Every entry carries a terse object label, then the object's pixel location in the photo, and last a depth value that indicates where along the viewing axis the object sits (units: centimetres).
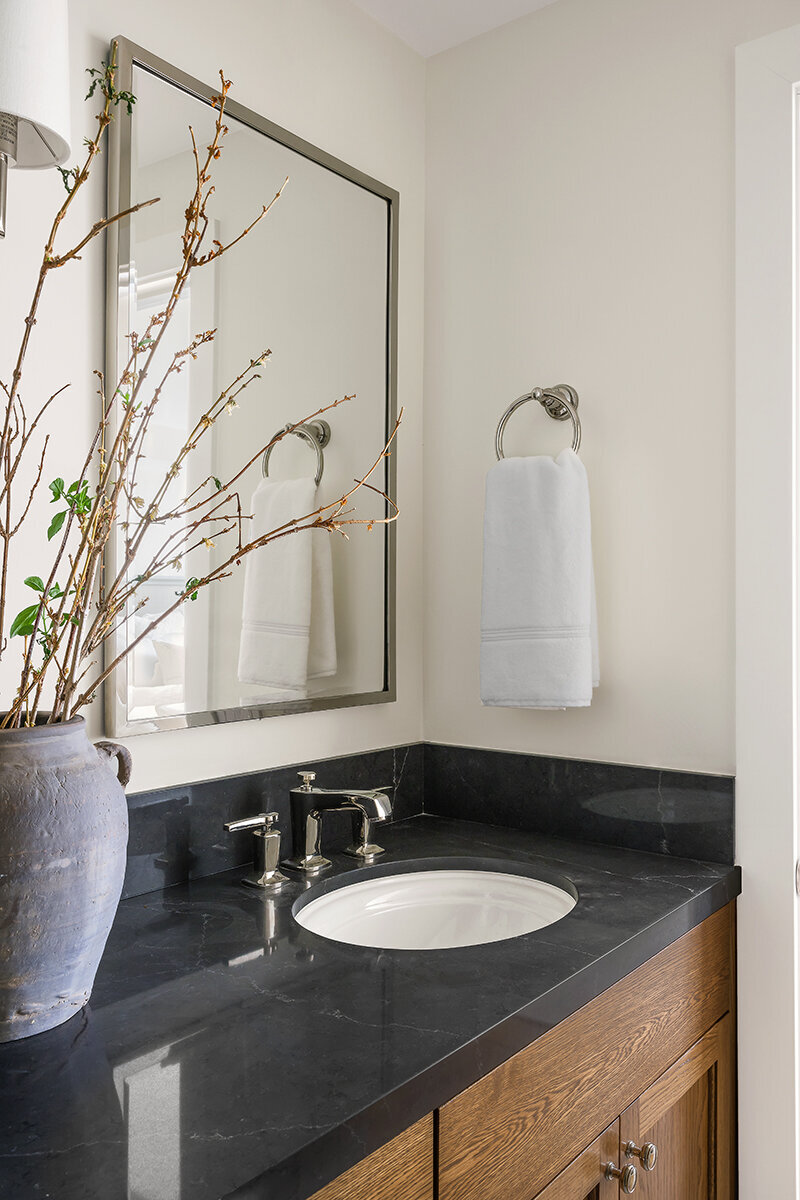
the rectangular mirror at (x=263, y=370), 135
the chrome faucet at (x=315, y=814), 150
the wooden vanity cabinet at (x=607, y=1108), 91
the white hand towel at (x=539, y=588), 158
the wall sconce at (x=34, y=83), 90
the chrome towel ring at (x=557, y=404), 170
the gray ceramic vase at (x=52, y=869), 86
